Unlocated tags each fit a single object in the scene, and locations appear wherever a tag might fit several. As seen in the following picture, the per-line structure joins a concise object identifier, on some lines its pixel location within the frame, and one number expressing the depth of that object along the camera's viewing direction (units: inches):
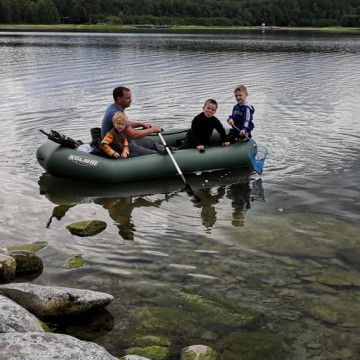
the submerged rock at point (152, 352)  171.9
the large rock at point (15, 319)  158.6
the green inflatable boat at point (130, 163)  353.4
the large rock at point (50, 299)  187.2
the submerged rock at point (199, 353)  167.2
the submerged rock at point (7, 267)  220.2
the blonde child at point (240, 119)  396.8
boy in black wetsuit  384.8
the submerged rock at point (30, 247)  252.0
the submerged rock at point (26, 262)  230.7
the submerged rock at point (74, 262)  238.5
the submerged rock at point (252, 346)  175.9
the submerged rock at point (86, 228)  276.7
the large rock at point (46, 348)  131.4
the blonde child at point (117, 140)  344.5
